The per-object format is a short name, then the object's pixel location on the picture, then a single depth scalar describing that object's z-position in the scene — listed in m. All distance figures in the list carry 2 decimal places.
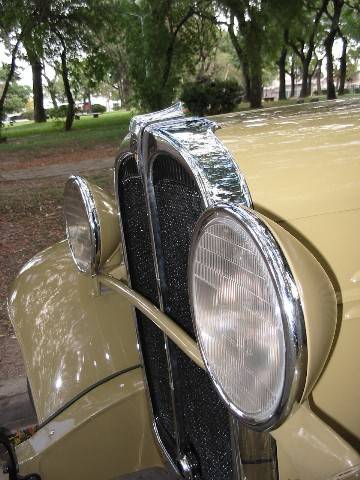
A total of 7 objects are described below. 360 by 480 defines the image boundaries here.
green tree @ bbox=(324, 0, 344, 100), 21.86
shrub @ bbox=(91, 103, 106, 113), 54.38
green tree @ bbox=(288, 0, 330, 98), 21.91
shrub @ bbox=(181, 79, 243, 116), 19.31
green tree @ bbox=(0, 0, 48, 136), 17.20
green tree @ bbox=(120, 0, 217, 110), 19.59
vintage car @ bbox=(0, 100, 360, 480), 1.09
